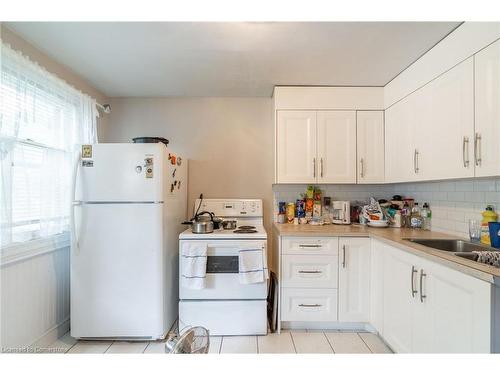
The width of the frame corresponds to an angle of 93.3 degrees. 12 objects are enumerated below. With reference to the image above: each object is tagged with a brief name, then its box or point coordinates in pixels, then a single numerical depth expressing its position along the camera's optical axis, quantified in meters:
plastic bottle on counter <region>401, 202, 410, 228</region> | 2.33
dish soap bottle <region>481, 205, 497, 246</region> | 1.56
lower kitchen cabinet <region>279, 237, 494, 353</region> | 1.09
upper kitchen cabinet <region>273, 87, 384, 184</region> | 2.37
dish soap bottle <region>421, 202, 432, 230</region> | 2.17
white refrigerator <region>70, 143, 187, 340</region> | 1.83
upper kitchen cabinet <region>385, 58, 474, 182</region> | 1.46
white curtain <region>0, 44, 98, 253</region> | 1.50
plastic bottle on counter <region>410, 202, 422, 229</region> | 2.24
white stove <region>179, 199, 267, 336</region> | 1.95
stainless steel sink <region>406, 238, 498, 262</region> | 1.67
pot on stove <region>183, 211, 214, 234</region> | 2.06
